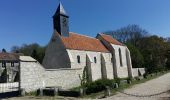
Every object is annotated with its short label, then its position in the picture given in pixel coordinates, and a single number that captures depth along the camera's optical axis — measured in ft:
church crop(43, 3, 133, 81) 54.29
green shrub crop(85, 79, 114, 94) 34.45
